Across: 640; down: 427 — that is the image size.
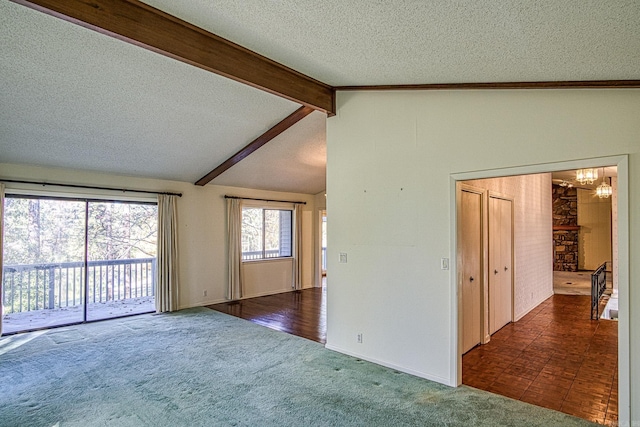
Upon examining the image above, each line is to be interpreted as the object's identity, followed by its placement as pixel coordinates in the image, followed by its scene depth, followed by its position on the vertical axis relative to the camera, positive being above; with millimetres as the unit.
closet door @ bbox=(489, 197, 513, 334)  4848 -639
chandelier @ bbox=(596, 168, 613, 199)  7981 +653
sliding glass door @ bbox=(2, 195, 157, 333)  5328 -659
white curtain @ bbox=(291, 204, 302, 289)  8578 -751
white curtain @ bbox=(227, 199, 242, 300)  7340 -603
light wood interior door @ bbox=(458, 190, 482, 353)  4086 -597
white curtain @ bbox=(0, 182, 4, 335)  4832 -84
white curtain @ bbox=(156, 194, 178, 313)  6281 -686
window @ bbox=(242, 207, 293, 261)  7922 -311
